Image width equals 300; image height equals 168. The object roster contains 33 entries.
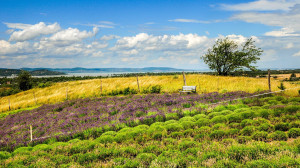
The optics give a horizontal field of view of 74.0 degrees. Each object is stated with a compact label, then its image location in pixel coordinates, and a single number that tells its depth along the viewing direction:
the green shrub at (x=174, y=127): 9.95
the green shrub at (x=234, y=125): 9.40
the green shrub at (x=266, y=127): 8.65
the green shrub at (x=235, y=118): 10.40
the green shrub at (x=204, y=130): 8.96
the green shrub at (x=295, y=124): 8.75
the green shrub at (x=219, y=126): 9.19
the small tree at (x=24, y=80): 80.95
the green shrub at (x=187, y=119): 11.37
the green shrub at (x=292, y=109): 10.88
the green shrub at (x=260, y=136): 7.80
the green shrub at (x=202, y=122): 10.25
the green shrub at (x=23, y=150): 9.10
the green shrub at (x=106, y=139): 9.34
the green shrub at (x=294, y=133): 7.86
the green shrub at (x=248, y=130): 8.42
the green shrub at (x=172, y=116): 12.64
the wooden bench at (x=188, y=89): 22.51
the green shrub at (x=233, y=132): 8.46
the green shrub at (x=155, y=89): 27.80
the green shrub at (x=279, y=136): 7.70
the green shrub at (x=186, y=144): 7.45
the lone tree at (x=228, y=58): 42.09
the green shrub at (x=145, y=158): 6.53
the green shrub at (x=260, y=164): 5.43
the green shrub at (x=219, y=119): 10.41
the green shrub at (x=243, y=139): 7.63
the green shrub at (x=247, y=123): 9.42
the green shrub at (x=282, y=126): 8.76
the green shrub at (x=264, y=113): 10.51
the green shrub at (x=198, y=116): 11.69
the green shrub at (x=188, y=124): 10.17
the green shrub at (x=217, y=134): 8.40
